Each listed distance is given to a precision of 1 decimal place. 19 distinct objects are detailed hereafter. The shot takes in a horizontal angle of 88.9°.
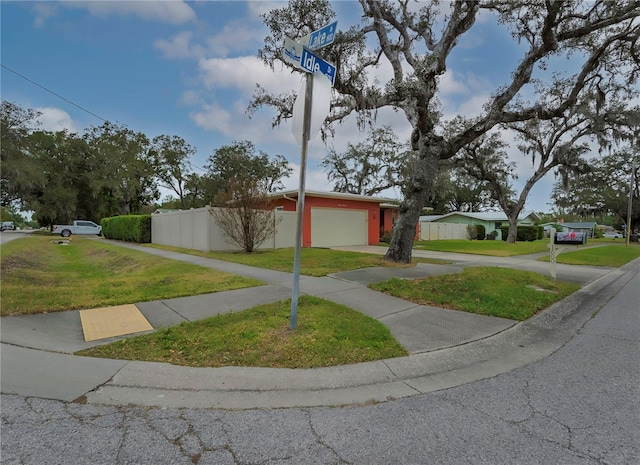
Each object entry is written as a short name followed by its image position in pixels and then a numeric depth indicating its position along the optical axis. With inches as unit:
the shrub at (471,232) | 1354.6
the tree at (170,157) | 1493.6
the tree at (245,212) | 534.9
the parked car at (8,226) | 2203.6
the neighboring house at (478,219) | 1547.7
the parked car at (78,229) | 1253.7
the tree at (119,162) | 1406.3
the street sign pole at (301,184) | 162.7
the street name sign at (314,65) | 154.7
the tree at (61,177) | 1353.3
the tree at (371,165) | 1309.1
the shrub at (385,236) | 913.6
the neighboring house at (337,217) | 713.0
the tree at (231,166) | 1393.9
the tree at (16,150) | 864.4
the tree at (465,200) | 2055.9
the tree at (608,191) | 1486.2
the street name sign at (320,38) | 151.2
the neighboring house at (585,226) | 2290.1
